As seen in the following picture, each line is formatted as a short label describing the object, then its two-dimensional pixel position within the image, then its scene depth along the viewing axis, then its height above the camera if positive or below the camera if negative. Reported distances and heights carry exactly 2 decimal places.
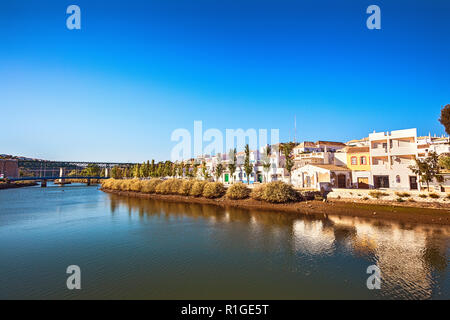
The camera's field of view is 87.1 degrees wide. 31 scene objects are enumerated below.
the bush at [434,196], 27.84 -2.96
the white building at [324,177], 40.34 -0.80
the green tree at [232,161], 59.58 +3.56
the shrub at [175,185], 59.19 -2.68
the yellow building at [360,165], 40.34 +1.20
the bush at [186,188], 56.49 -3.25
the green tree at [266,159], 55.98 +3.77
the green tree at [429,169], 29.86 +0.25
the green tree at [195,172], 72.97 +0.70
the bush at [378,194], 31.92 -3.04
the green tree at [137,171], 106.21 +1.84
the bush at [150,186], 66.06 -3.11
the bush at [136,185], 71.75 -3.08
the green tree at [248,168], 54.64 +1.27
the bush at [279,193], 39.97 -3.41
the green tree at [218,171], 63.36 +0.79
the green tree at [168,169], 88.06 +2.12
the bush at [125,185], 76.24 -3.18
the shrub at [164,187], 61.31 -3.22
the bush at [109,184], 87.35 -3.17
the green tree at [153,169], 95.53 +2.22
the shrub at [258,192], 43.41 -3.49
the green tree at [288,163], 46.28 +1.97
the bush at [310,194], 38.81 -3.56
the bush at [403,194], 30.09 -2.93
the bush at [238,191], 46.47 -3.48
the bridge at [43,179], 110.79 -1.02
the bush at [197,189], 53.91 -3.36
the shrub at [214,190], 51.06 -3.50
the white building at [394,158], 35.25 +2.11
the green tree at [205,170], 65.75 +0.91
